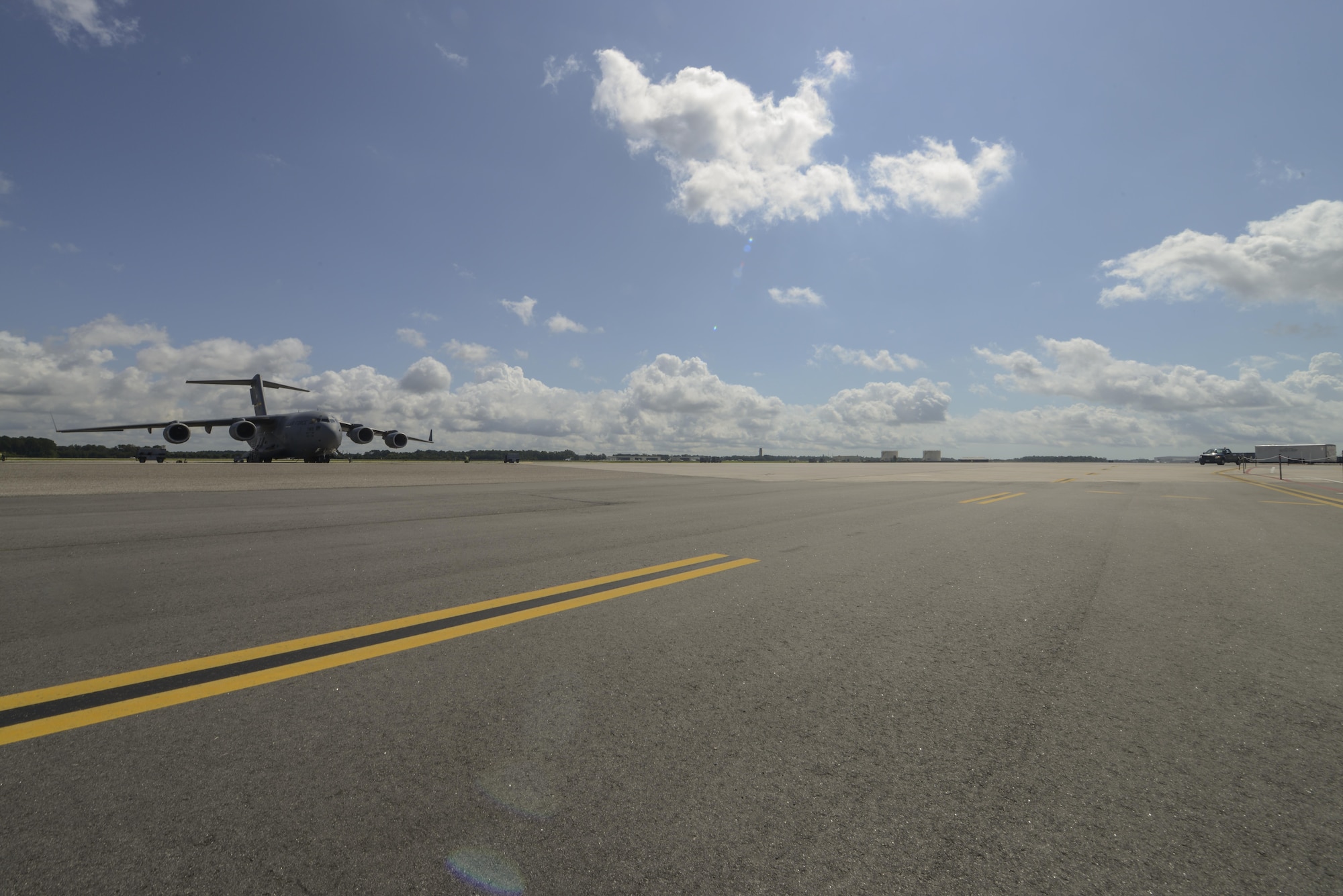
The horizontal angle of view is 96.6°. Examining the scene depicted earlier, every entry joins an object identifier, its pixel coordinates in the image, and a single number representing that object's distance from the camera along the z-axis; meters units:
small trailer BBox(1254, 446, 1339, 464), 72.94
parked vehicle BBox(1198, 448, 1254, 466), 66.00
